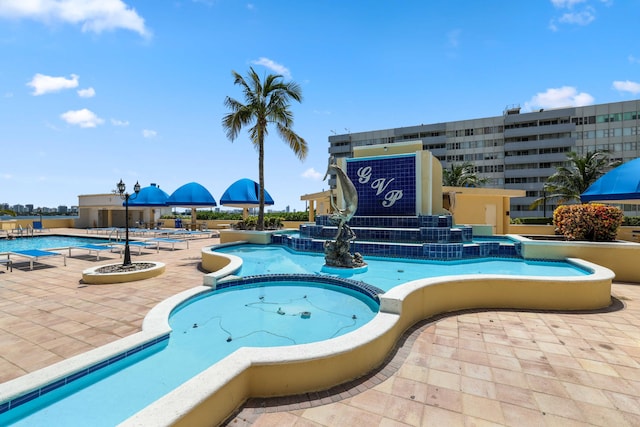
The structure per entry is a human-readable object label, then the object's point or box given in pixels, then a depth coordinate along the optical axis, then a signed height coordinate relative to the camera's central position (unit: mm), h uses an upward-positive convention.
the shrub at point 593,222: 9930 -448
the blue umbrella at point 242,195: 23922 +1274
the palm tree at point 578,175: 26703 +3241
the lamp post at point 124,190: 9805 +700
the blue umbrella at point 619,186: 12010 +995
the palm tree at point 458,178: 33219 +3697
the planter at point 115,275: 8445 -1901
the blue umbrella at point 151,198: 26500 +1197
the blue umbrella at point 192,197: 24781 +1160
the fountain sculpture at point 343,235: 9602 -841
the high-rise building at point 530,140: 47312 +12404
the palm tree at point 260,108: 16453 +5804
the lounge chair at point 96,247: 12898 -1624
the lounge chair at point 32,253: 10742 -1587
